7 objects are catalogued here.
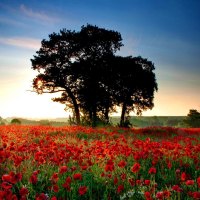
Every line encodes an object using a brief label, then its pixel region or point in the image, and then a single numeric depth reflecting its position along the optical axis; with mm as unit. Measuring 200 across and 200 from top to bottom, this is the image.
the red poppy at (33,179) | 2798
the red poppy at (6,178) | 2308
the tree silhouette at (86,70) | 22130
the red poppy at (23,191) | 2343
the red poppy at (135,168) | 3181
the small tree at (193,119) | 45315
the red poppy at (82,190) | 2687
